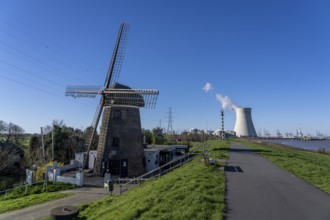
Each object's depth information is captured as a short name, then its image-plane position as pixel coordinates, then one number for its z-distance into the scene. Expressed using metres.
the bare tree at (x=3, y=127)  59.54
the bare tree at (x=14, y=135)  45.27
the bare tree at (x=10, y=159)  29.18
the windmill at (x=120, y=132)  22.75
